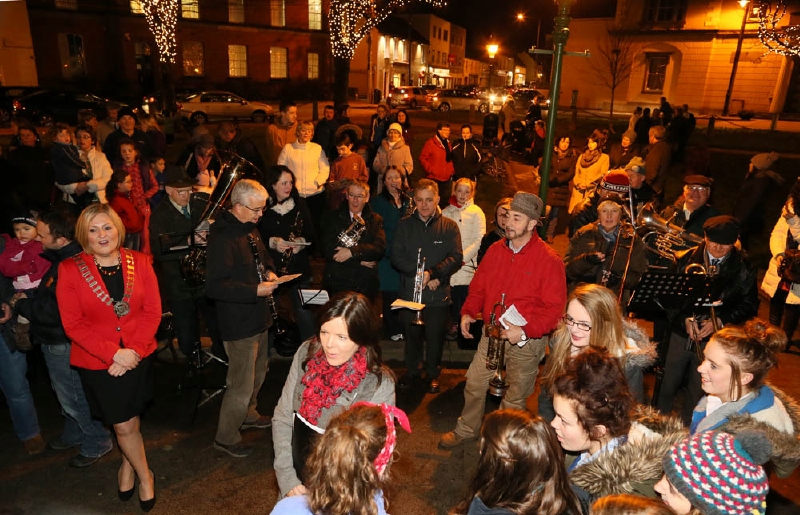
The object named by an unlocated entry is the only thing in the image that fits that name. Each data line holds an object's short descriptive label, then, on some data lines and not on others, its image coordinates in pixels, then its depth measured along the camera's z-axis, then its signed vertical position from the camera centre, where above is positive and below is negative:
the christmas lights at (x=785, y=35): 16.30 +2.42
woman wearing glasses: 3.40 -1.40
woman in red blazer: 3.56 -1.53
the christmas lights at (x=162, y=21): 24.53 +3.09
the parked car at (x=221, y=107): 26.03 -0.83
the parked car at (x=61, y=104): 20.97 -0.79
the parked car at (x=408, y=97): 37.38 -0.02
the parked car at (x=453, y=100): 37.62 -0.04
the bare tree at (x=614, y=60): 34.50 +2.98
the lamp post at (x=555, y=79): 5.54 +0.25
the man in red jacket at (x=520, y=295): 4.16 -1.47
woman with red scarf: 2.80 -1.47
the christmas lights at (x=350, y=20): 30.03 +4.27
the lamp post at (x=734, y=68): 29.99 +2.32
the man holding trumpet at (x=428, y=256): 5.41 -1.54
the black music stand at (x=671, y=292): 4.10 -1.36
